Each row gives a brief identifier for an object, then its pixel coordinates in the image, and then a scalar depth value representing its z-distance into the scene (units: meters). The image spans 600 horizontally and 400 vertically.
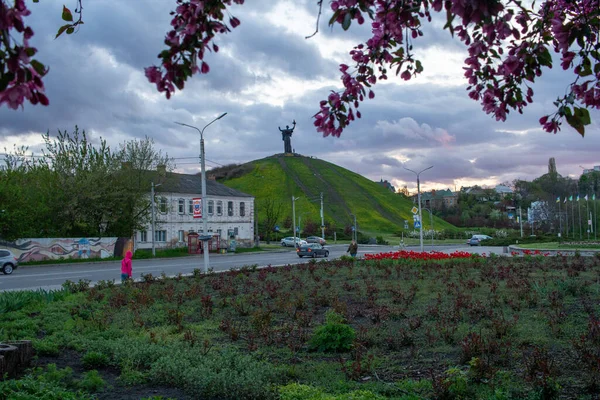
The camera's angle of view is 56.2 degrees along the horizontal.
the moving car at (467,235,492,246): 67.38
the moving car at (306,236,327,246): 69.31
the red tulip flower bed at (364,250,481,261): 24.86
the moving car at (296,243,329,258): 43.91
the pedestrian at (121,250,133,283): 18.75
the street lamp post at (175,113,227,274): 24.66
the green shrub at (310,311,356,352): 8.23
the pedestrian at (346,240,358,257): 32.82
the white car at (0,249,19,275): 31.03
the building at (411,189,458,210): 159.88
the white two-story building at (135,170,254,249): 58.50
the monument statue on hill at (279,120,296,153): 135.00
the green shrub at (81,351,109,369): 7.45
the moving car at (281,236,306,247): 72.00
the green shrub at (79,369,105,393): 6.16
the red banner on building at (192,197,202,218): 32.44
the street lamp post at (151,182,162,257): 47.71
